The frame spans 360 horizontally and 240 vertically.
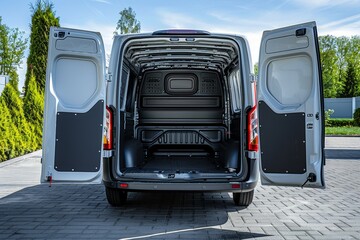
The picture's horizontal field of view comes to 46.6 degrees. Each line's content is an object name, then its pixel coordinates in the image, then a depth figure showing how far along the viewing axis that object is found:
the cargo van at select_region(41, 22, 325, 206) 4.96
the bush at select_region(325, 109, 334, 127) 29.66
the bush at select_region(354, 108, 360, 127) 32.31
